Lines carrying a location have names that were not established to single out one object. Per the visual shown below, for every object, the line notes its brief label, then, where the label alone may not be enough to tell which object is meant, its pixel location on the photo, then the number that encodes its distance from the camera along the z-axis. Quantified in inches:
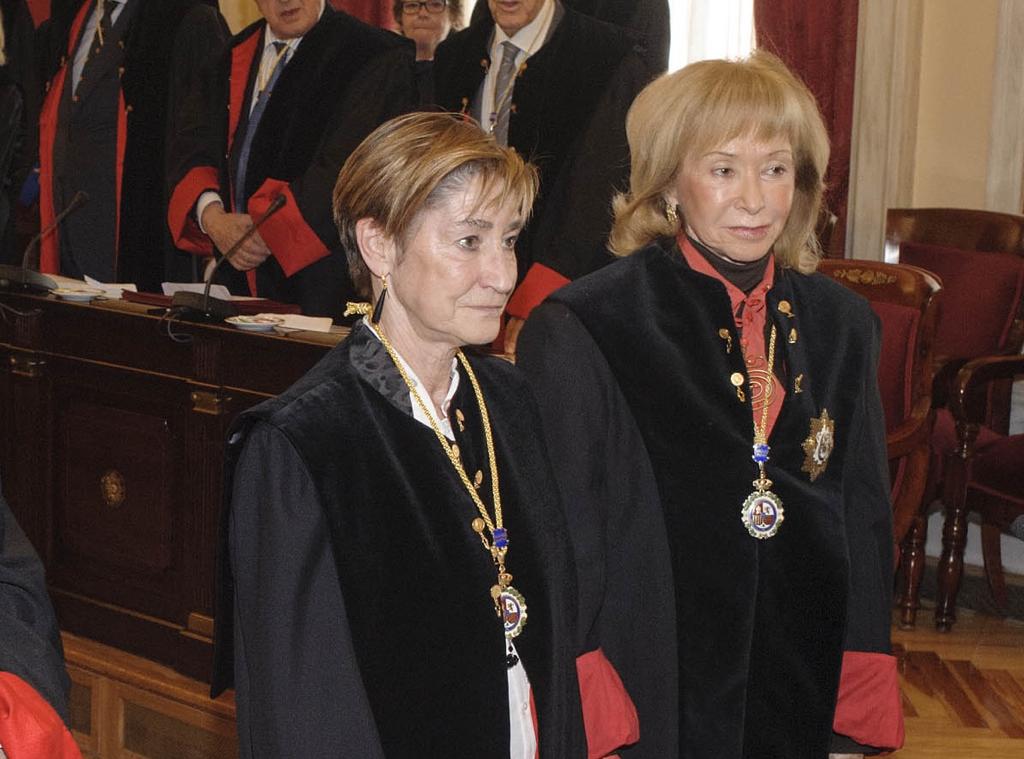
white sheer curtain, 246.5
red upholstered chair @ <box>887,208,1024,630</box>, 197.5
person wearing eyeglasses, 236.1
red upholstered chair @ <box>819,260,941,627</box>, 166.4
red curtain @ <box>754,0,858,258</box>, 233.9
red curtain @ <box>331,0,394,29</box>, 277.6
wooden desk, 150.3
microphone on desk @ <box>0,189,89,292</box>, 169.0
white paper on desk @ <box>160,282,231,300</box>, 155.6
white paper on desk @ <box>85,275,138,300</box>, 168.2
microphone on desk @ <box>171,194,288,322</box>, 150.5
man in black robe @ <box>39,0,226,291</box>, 208.5
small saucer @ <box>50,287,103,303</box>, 163.9
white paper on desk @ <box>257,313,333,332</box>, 145.8
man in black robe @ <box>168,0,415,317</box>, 178.9
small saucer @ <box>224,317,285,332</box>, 145.1
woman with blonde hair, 86.7
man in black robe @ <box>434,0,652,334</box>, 173.9
